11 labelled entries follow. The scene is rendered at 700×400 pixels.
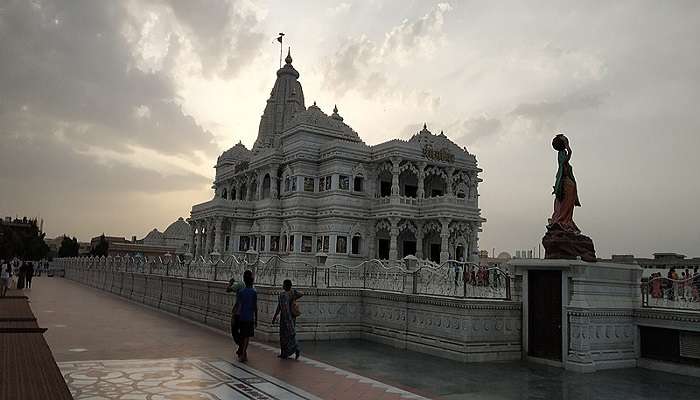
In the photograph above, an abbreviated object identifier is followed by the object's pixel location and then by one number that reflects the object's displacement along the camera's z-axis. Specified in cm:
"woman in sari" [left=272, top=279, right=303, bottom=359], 1224
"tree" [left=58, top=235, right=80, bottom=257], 8962
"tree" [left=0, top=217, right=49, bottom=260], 5209
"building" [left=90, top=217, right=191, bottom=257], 7306
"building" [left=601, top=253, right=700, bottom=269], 2167
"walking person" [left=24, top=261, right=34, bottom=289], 3359
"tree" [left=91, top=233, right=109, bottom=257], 8006
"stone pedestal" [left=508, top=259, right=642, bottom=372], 1227
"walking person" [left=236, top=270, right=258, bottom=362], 1193
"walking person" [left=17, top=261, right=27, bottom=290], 3247
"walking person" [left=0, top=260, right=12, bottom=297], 2509
